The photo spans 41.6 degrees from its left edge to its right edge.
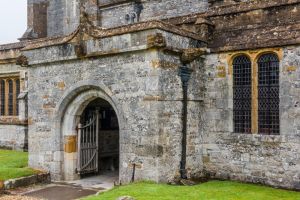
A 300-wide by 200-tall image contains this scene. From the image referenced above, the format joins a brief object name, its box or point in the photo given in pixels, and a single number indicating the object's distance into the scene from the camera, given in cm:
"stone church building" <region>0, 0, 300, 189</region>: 1153
